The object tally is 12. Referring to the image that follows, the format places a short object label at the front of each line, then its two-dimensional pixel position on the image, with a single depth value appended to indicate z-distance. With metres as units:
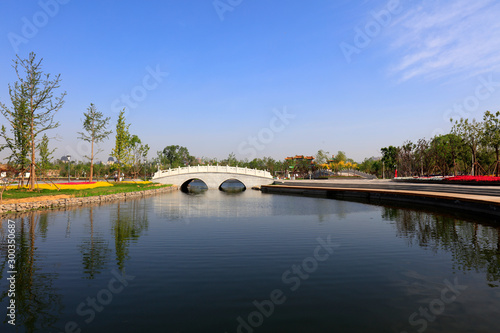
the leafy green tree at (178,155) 115.19
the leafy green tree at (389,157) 70.66
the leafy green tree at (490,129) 33.84
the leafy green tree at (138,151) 56.97
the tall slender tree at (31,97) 25.45
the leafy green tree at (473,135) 36.16
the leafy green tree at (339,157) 100.80
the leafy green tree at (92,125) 39.16
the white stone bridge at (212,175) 51.31
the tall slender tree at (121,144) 45.72
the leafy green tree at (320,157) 86.50
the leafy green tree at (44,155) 42.00
